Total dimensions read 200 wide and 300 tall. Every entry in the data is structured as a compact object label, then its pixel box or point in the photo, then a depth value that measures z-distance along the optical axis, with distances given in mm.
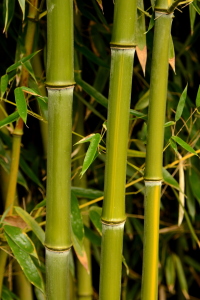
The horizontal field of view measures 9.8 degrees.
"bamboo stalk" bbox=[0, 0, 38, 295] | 2108
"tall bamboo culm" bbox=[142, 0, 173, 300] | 1891
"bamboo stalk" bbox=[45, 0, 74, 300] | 1837
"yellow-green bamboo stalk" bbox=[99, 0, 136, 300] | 1854
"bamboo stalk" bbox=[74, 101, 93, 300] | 2451
